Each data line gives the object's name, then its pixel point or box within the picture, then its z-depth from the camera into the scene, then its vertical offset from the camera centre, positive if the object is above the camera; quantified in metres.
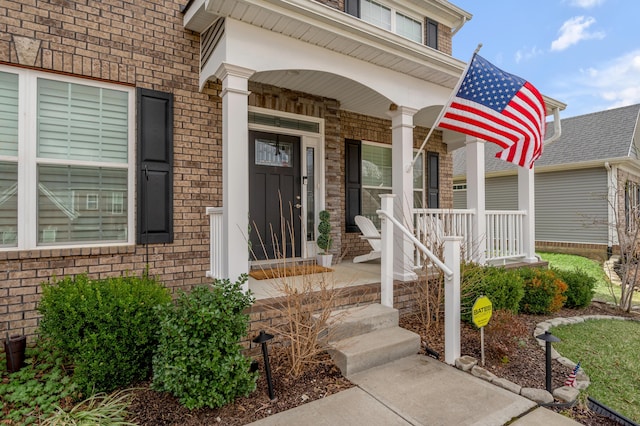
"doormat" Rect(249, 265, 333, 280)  4.53 -0.73
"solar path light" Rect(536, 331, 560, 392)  2.75 -1.11
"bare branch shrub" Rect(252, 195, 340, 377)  2.93 -0.95
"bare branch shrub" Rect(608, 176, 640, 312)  5.53 -0.59
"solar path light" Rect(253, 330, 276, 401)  2.59 -1.07
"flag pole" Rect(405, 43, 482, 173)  3.93 +1.50
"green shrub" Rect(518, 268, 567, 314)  4.83 -1.07
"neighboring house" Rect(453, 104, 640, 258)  11.26 +1.28
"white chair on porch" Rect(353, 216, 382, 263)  5.66 -0.31
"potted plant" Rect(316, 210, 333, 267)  5.43 -0.35
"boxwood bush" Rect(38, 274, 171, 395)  2.54 -0.82
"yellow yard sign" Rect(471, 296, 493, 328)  3.07 -0.83
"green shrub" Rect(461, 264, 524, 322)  4.04 -0.85
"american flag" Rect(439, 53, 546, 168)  4.04 +1.30
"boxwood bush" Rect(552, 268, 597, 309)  5.32 -1.11
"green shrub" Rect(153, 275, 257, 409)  2.34 -0.92
